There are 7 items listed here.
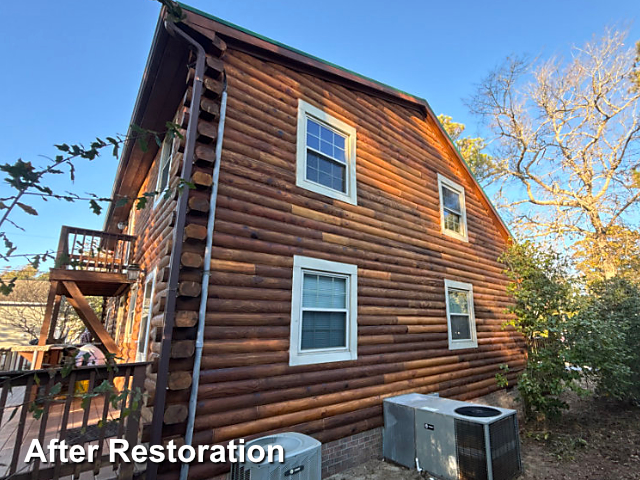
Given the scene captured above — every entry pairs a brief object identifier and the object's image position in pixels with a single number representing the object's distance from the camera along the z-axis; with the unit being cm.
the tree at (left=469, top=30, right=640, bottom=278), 1534
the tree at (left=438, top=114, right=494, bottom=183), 1983
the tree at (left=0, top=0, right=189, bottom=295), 168
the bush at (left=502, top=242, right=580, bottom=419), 686
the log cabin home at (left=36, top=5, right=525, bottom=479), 391
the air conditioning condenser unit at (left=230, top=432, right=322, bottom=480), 316
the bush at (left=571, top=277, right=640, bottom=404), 697
